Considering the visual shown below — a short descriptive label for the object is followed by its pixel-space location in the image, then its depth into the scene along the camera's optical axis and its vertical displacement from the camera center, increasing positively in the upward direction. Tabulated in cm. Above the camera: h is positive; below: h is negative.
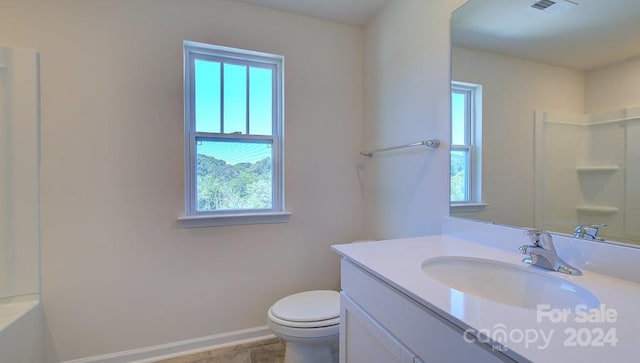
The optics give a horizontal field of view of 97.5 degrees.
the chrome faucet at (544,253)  83 -23
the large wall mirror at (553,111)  81 +23
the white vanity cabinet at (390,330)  61 -40
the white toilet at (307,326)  135 -71
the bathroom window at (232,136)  179 +30
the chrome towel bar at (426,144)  143 +19
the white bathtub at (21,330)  125 -71
